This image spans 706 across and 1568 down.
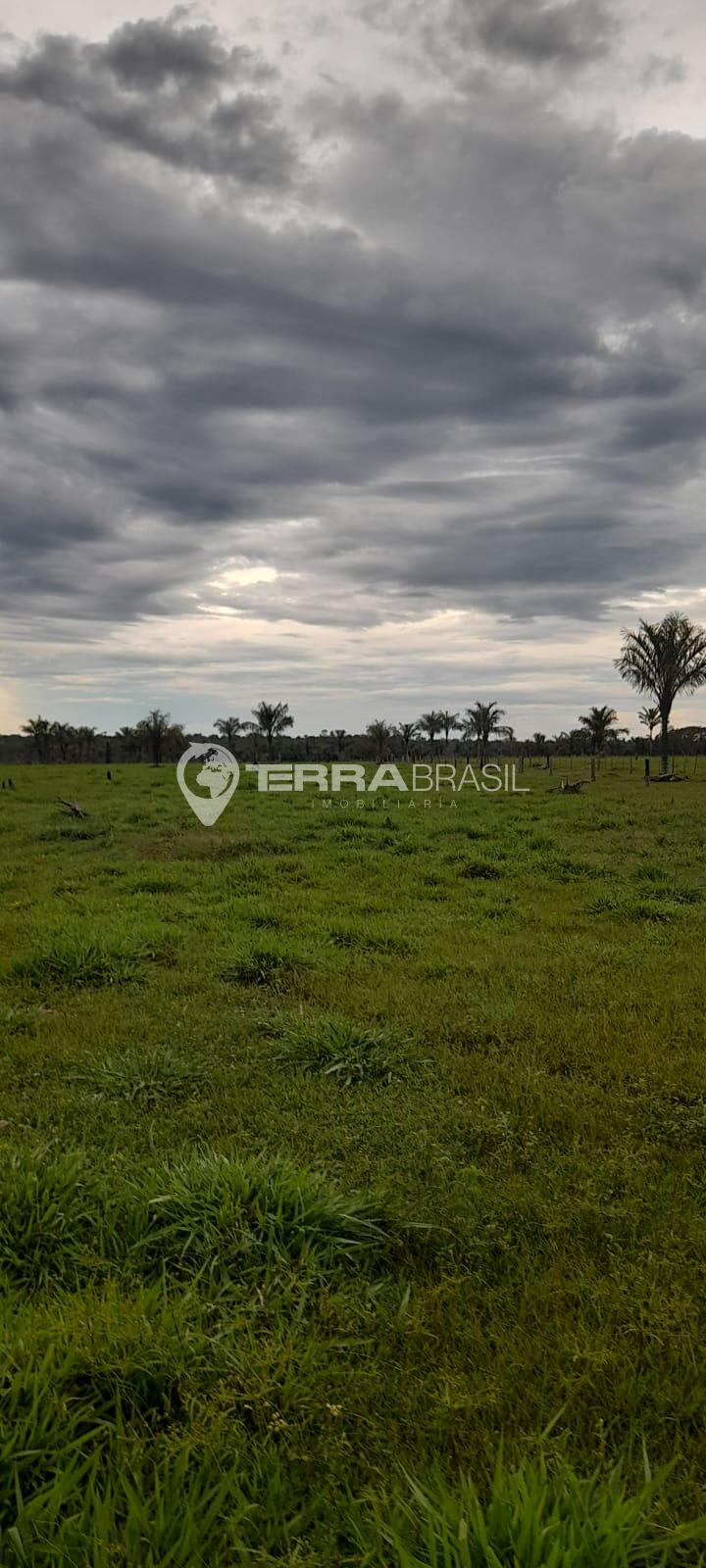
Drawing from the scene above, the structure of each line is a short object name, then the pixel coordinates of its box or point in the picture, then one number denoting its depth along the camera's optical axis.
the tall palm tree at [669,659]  53.34
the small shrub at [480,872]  15.25
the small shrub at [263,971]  8.92
